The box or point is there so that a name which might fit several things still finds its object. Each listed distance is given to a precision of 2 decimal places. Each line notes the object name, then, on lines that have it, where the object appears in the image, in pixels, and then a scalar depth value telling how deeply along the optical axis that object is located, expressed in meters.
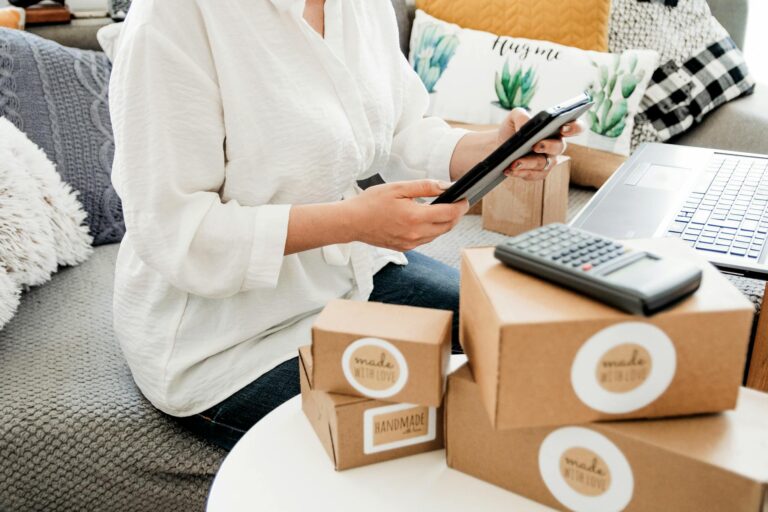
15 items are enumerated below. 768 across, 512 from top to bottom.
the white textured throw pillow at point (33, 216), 1.17
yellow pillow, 1.68
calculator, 0.55
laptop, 0.87
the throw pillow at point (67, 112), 1.35
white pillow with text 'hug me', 1.63
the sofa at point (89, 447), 0.99
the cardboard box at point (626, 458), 0.55
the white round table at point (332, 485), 0.67
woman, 0.82
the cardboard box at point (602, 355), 0.56
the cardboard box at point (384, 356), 0.65
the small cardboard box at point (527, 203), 1.55
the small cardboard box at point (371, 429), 0.67
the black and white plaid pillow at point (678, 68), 1.70
